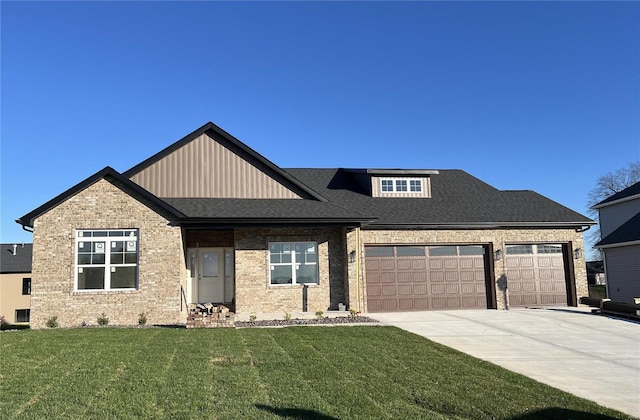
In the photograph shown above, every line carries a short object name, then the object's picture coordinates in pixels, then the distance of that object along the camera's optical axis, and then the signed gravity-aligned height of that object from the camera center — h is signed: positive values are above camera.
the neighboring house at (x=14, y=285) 41.78 -0.17
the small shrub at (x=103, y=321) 14.69 -1.21
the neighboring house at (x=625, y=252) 22.34 +0.66
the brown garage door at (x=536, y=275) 19.53 -0.26
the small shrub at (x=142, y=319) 14.76 -1.19
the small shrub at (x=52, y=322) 14.48 -1.19
